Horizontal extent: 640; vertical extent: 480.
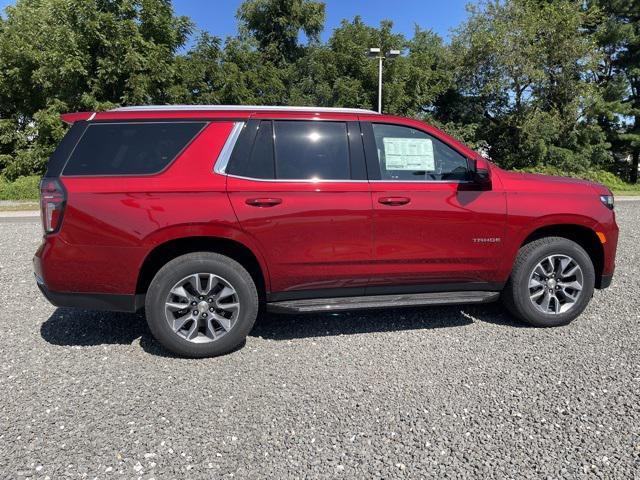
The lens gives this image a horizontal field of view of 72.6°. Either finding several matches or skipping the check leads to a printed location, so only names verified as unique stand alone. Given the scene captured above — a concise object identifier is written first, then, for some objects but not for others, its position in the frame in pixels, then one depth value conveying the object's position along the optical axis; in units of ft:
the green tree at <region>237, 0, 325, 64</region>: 67.00
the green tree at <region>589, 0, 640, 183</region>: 67.77
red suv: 10.48
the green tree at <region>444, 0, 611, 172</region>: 60.64
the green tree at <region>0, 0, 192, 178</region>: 49.37
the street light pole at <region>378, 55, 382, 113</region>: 53.98
